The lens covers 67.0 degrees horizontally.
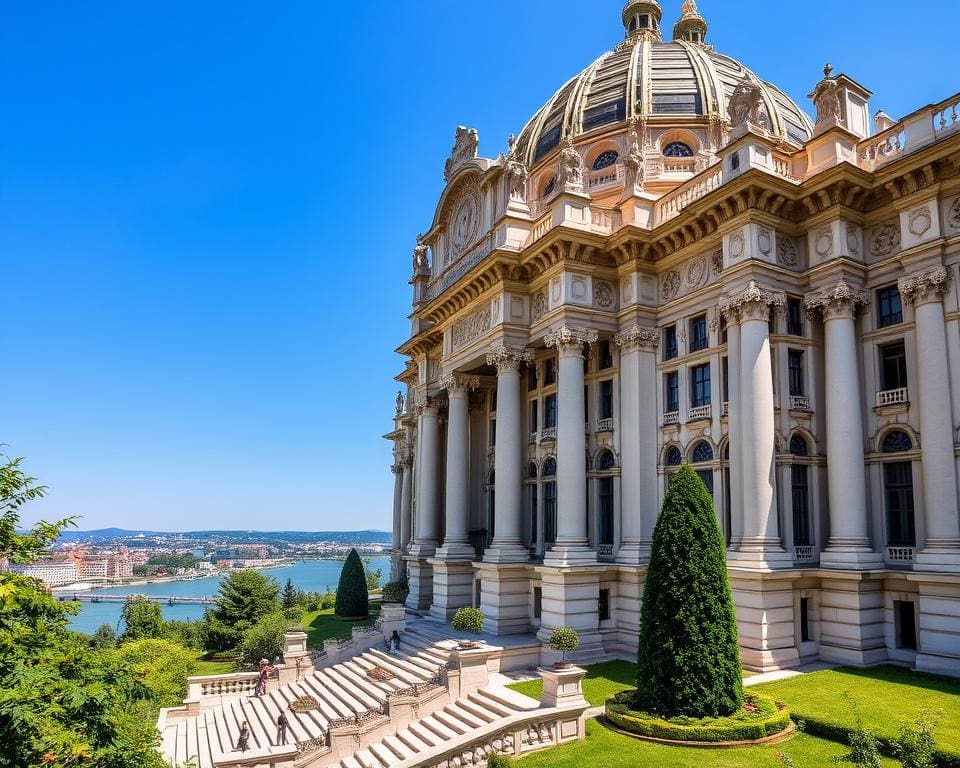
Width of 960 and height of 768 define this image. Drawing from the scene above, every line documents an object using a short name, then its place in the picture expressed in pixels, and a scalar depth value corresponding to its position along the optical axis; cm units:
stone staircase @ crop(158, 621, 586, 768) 1728
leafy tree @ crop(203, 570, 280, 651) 4506
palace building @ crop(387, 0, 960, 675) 2108
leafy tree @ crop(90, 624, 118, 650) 4849
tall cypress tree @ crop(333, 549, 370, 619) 4759
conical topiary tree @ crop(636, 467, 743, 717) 1653
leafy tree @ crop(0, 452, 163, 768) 915
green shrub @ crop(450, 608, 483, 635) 2686
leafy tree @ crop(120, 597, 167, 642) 4769
